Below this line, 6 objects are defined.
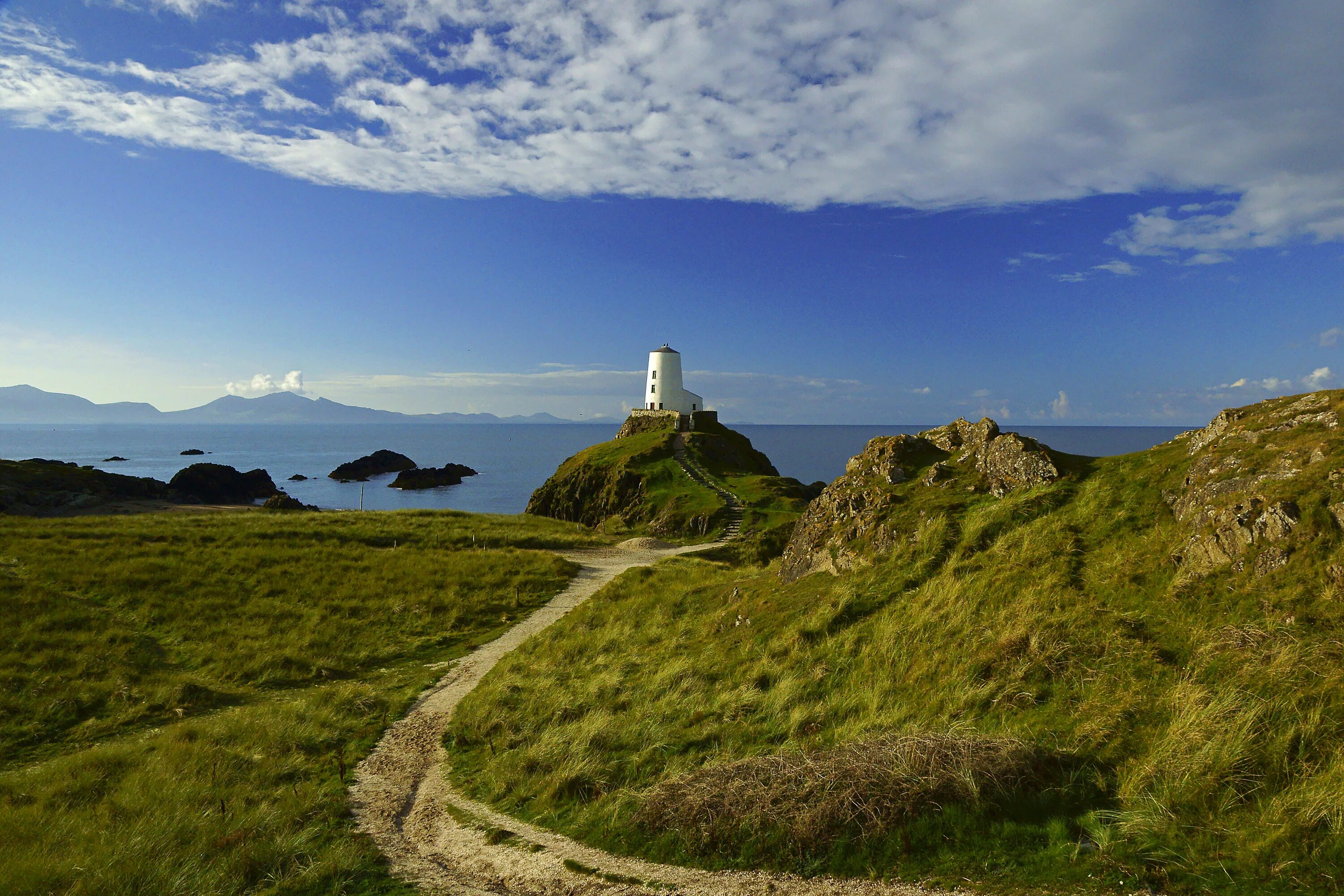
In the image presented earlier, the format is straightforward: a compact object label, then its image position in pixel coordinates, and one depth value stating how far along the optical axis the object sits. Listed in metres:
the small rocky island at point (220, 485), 91.56
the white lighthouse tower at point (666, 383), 77.69
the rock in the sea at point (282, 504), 69.84
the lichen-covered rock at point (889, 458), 18.59
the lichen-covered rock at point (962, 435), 18.23
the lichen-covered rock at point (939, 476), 17.61
